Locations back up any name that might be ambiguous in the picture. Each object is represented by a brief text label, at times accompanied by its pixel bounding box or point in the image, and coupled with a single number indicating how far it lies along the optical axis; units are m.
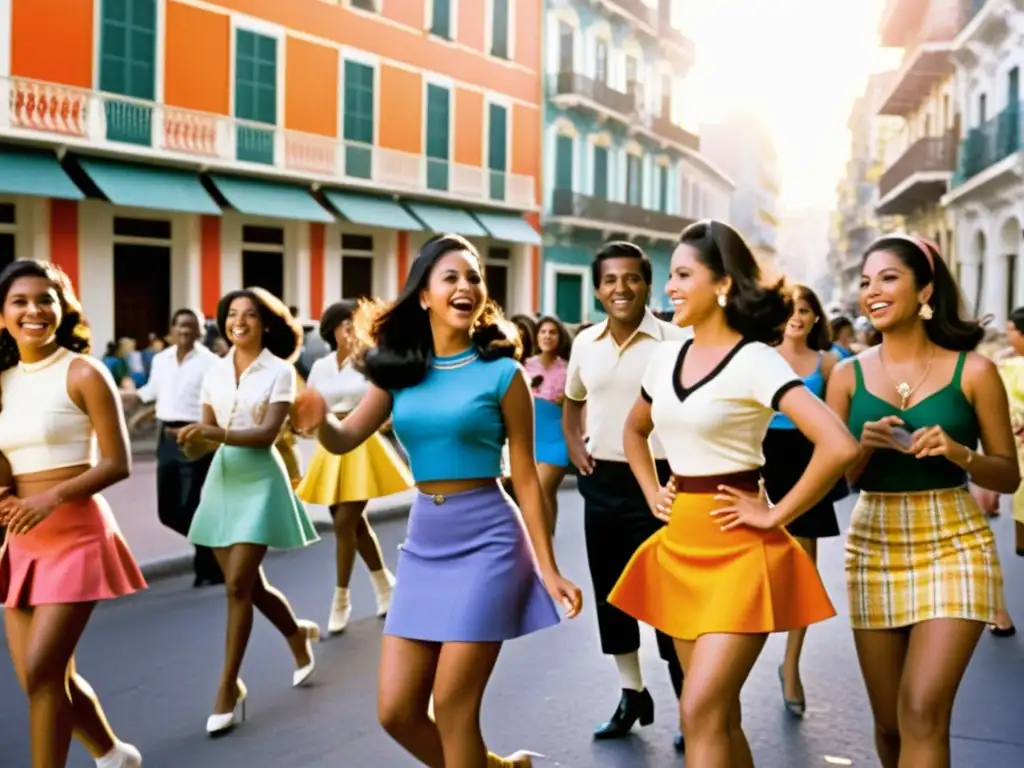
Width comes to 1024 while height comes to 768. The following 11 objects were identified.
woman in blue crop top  3.89
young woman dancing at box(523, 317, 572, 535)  9.12
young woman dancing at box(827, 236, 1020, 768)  3.85
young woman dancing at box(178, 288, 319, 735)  5.77
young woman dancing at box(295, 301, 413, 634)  7.66
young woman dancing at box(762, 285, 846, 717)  6.02
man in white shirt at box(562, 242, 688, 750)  5.67
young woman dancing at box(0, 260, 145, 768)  4.36
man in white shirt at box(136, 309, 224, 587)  9.09
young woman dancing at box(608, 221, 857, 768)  3.67
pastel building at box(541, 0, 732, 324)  35.44
